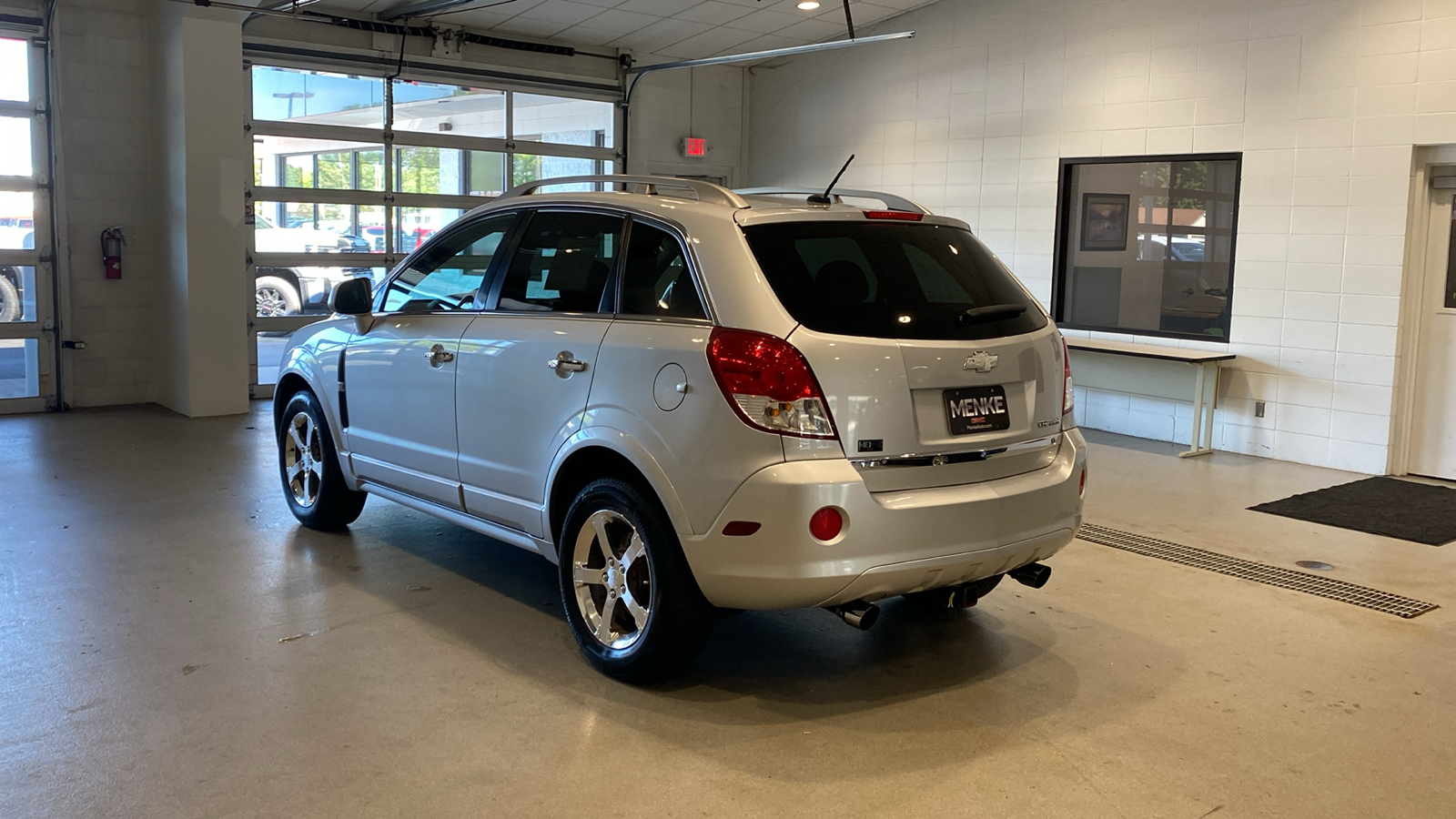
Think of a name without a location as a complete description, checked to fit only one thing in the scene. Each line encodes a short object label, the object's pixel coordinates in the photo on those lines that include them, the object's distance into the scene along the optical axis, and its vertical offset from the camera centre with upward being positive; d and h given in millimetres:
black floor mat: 6188 -1198
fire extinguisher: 9180 +104
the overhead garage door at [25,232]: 8914 +222
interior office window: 8664 +363
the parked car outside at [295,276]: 10117 -66
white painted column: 8672 +483
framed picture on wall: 9297 +552
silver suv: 3234 -390
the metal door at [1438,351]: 7594 -338
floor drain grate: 4812 -1238
